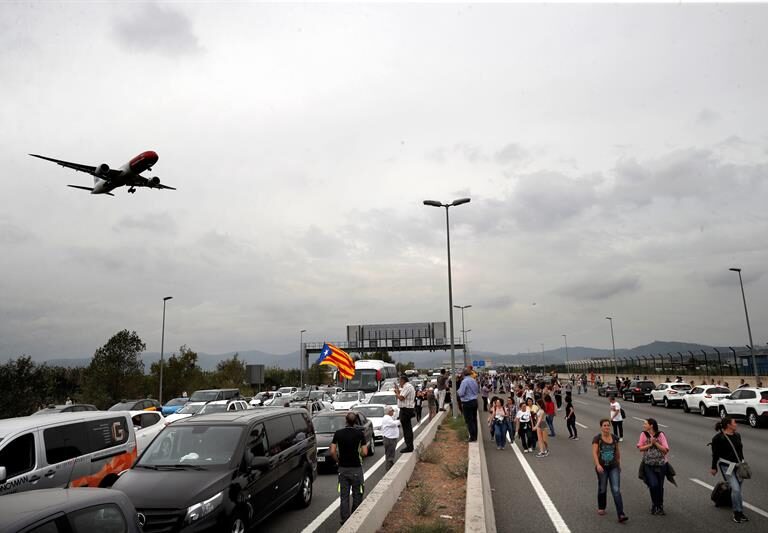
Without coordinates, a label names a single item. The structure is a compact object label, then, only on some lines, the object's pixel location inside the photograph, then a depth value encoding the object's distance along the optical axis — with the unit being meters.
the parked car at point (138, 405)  21.12
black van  6.50
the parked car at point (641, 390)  37.88
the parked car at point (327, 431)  13.63
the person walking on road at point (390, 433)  12.24
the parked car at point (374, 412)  19.18
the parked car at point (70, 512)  3.81
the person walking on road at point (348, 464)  8.49
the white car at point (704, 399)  27.31
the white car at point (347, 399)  26.53
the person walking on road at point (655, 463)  8.70
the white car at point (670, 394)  32.81
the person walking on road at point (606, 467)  8.59
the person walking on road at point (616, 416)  16.86
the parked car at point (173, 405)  27.40
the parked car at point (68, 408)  19.31
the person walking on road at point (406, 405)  14.05
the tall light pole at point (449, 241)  27.61
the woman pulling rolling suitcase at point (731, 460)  8.34
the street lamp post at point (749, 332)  33.73
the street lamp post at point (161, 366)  39.19
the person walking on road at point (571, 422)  18.88
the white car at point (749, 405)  22.30
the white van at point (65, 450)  8.16
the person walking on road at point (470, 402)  16.14
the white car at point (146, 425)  13.90
